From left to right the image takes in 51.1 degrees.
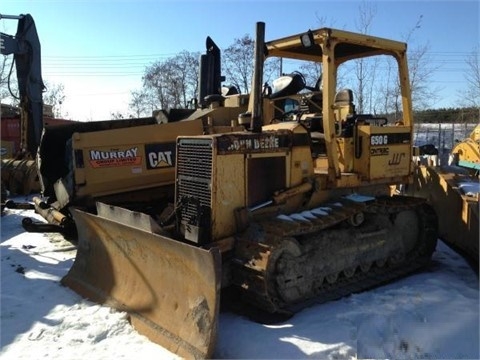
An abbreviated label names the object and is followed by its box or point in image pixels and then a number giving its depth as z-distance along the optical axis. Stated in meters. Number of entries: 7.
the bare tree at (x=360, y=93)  19.59
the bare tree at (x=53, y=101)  48.69
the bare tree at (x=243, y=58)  34.28
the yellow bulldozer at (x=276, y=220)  4.56
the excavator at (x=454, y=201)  6.30
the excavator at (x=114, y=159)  7.48
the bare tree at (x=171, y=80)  43.62
